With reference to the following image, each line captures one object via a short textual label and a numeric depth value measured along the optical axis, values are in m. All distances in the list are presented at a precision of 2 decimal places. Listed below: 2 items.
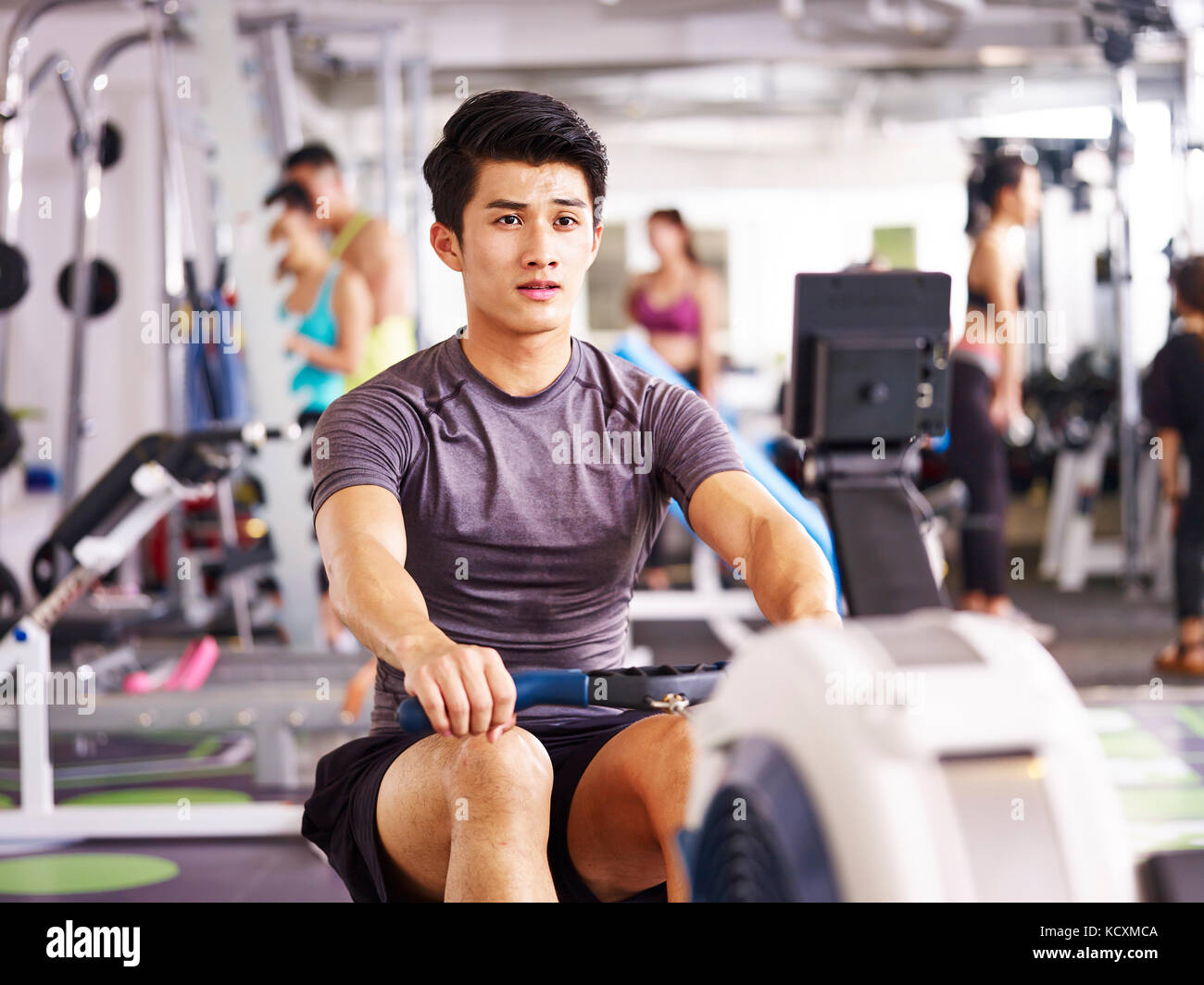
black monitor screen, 1.71
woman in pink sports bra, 5.34
